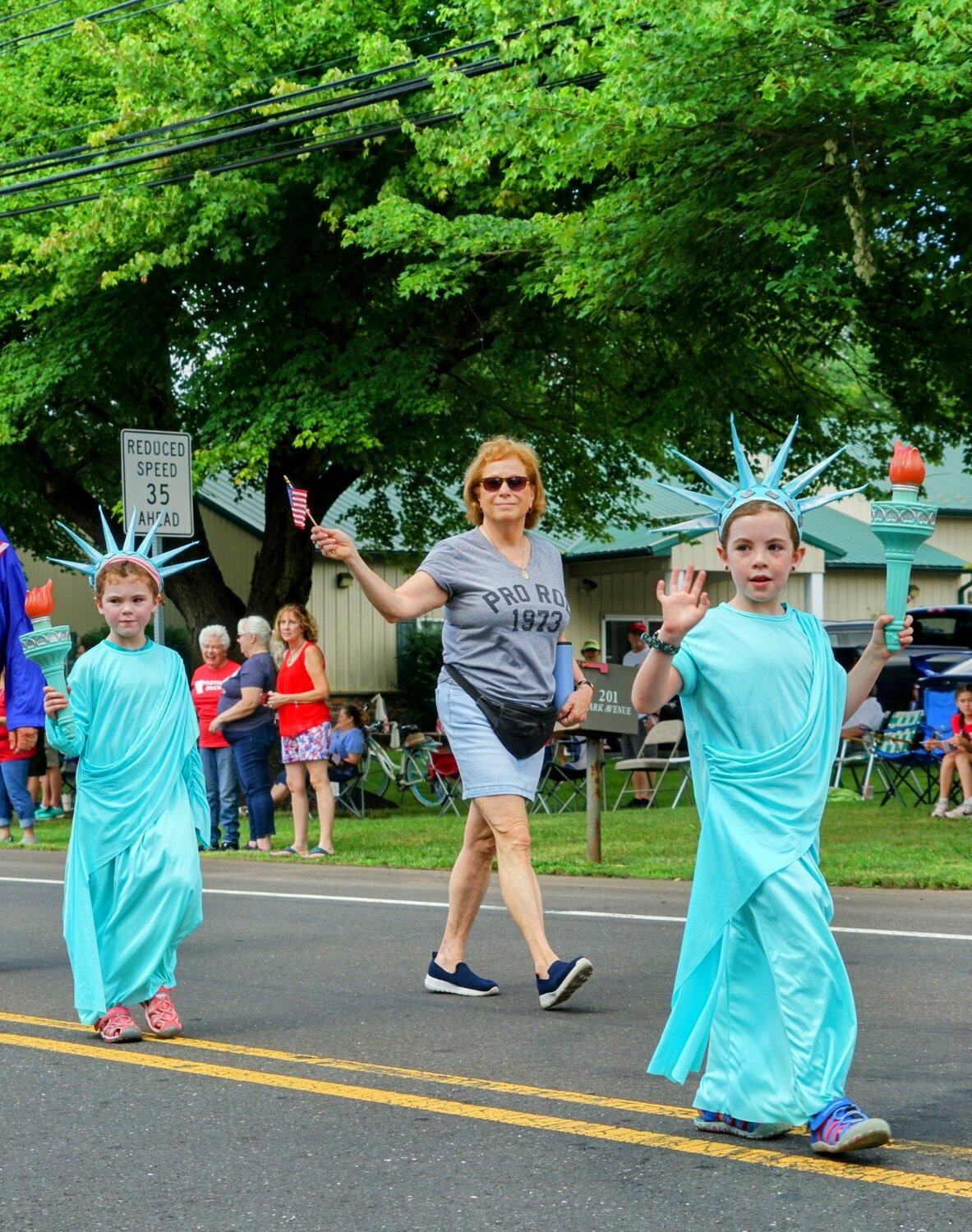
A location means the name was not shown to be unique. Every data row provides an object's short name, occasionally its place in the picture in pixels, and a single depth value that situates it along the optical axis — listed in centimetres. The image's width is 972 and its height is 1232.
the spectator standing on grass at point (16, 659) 805
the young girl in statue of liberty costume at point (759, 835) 461
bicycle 2111
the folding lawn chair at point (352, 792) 1922
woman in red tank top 1441
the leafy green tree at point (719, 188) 1273
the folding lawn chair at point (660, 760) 1819
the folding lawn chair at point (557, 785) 1955
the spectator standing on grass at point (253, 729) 1520
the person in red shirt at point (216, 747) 1588
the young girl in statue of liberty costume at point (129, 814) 663
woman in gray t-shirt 695
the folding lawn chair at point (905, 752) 1731
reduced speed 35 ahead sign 1433
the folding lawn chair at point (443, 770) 2005
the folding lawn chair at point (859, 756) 1766
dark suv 2316
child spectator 1515
